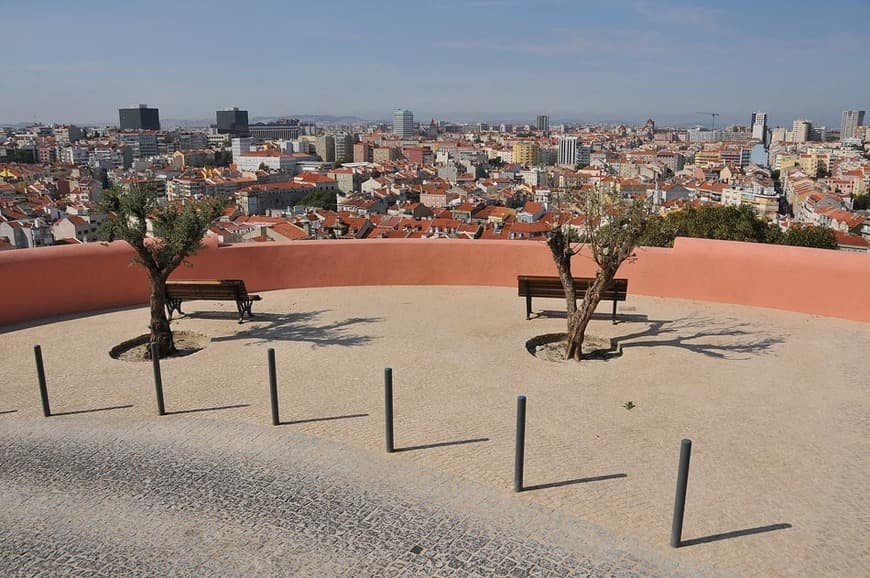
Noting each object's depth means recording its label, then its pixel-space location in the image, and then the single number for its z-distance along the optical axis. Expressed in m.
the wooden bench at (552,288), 8.89
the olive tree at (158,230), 7.88
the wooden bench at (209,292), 9.02
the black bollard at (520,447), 4.74
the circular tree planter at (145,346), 7.95
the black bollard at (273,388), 5.80
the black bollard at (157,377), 6.06
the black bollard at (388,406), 5.29
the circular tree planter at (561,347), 7.94
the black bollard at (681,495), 4.14
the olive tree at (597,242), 7.64
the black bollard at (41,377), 6.10
